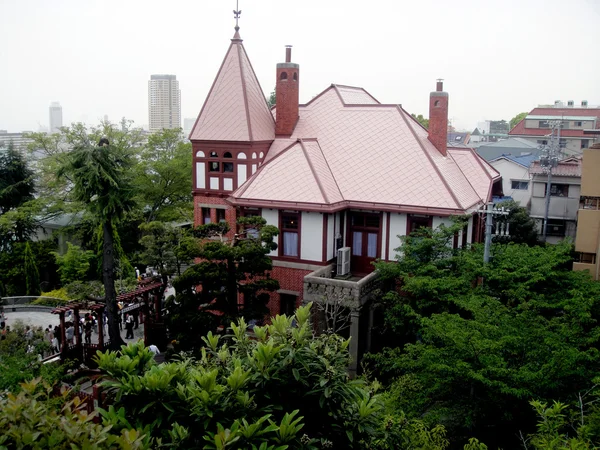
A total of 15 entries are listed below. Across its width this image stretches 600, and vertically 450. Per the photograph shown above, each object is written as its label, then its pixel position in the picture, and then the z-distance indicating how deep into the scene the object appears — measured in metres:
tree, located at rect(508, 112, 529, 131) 116.59
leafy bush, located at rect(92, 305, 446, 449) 7.70
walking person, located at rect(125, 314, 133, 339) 25.19
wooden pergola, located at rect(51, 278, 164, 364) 20.28
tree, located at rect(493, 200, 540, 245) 34.19
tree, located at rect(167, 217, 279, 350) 17.95
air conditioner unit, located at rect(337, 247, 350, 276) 22.61
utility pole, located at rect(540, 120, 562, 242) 35.97
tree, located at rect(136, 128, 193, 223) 39.34
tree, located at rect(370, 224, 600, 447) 13.32
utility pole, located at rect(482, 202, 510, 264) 20.00
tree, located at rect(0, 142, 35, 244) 37.88
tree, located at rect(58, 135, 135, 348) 20.25
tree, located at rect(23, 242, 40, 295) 35.69
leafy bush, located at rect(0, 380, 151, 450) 6.34
